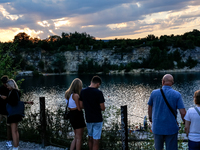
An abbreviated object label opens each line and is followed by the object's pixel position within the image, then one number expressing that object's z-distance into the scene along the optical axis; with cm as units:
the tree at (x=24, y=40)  9418
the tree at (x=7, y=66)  760
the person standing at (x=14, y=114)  503
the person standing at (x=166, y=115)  387
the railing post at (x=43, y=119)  554
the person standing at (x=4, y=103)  536
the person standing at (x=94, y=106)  438
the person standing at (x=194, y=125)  348
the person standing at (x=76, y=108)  464
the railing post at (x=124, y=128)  454
